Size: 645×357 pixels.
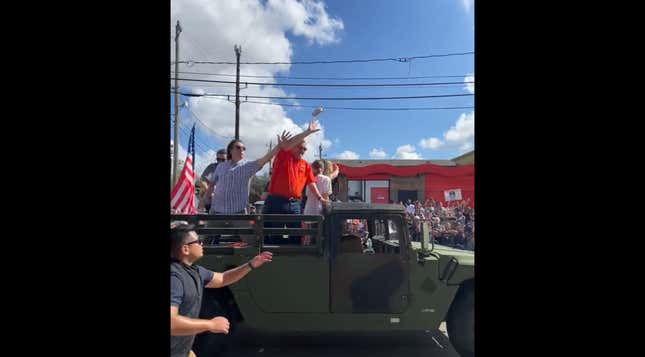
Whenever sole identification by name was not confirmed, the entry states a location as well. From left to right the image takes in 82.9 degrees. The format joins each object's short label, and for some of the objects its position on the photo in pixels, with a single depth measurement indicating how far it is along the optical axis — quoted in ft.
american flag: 13.55
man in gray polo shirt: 5.69
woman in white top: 12.45
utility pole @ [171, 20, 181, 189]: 35.22
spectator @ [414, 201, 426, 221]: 34.10
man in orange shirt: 11.30
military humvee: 9.82
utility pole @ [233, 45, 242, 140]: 53.16
